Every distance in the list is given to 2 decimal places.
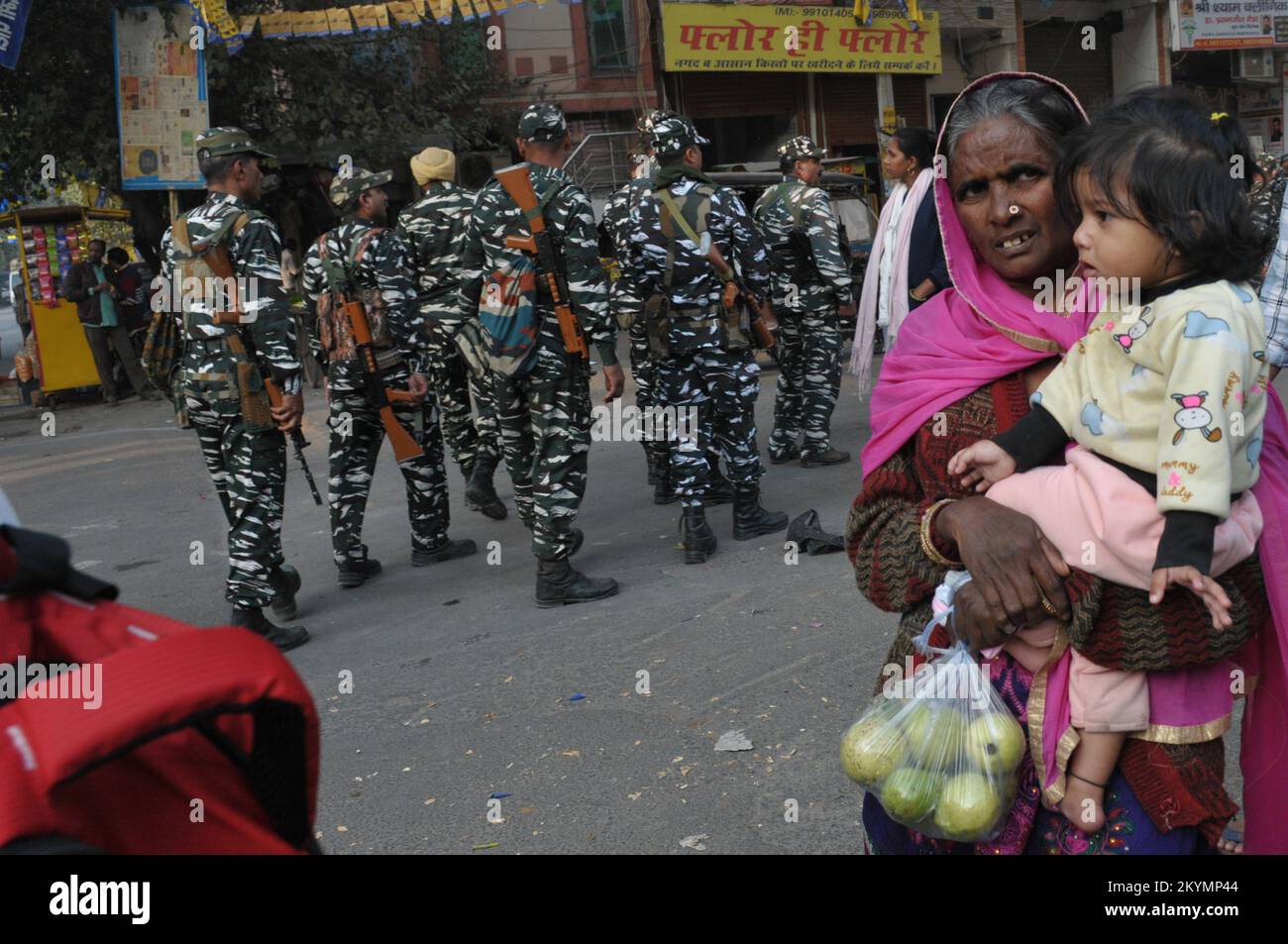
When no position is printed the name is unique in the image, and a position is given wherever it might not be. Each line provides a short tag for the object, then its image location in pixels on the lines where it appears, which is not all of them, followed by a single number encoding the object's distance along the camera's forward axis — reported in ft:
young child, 5.06
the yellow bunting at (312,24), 40.98
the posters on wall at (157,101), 43.11
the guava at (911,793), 5.52
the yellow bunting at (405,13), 39.09
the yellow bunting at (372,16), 39.24
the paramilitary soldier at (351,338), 20.21
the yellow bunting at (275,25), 41.86
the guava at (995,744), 5.51
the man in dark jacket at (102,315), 47.16
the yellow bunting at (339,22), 40.61
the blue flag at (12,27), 31.96
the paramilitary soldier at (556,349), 18.10
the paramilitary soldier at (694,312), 20.47
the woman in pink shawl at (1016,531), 5.44
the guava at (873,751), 5.63
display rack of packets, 49.06
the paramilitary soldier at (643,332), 20.49
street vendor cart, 48.16
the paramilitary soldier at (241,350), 16.89
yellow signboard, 60.03
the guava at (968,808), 5.43
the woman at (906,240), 17.58
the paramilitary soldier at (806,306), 25.50
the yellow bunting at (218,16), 38.40
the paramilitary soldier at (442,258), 22.38
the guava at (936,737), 5.54
